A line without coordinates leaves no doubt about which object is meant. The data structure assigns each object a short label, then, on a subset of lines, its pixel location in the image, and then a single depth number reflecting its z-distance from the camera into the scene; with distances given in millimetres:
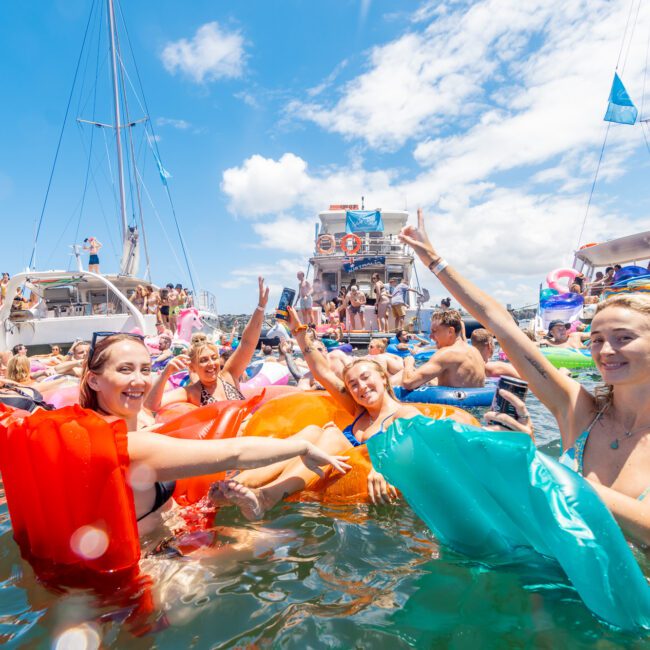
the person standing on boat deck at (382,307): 16266
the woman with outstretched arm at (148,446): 1639
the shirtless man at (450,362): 5926
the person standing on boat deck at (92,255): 15648
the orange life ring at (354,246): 22828
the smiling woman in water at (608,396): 1762
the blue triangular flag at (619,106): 13609
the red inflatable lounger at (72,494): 1579
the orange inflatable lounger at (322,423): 2914
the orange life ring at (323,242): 23250
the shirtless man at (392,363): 7367
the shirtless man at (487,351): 6879
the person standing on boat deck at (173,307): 14906
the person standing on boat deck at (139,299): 15570
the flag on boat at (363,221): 23609
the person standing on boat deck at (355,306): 16359
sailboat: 13211
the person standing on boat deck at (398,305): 15883
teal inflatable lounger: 1387
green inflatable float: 8805
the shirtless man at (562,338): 9516
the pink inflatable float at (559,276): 17609
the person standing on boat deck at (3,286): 14158
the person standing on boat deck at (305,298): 15367
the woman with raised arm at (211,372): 4379
